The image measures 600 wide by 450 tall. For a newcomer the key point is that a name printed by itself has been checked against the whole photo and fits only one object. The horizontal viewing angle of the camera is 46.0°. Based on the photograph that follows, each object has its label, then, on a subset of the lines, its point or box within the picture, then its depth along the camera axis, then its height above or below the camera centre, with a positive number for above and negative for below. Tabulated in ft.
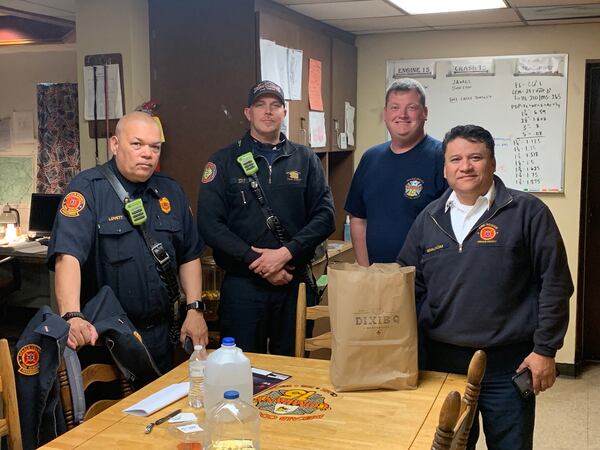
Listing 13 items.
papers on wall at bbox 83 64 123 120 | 11.79 +1.26
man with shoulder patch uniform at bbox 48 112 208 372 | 8.06 -0.87
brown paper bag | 6.56 -1.52
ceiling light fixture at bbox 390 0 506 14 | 11.96 +2.75
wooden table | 5.55 -2.17
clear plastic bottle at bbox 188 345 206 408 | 6.37 -1.96
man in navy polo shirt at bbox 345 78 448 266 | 9.68 -0.16
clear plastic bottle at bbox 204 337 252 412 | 5.94 -1.77
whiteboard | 14.74 +1.23
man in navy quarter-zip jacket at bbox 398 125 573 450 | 7.05 -1.22
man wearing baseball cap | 9.79 -0.84
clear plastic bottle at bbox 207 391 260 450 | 5.30 -1.94
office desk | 19.56 -3.36
